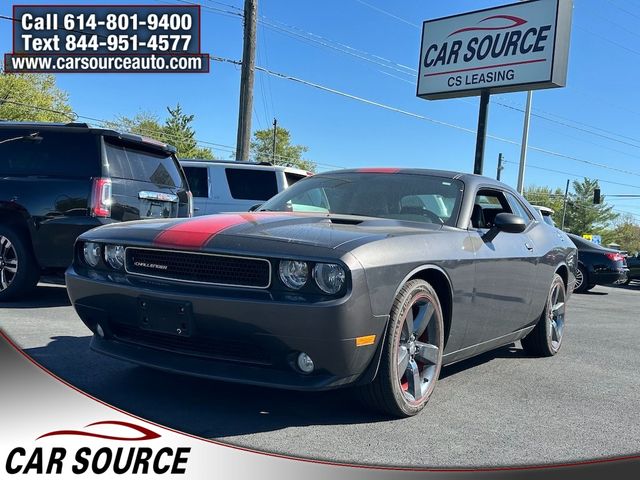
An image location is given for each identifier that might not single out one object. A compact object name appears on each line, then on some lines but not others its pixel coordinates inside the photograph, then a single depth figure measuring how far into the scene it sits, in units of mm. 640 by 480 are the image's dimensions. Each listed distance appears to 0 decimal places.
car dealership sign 17250
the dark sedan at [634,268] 19766
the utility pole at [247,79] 15438
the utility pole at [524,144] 26269
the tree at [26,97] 33719
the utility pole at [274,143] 67038
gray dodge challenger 2795
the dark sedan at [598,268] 13773
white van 9992
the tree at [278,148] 71312
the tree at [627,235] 93938
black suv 5891
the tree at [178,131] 64688
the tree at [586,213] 83375
